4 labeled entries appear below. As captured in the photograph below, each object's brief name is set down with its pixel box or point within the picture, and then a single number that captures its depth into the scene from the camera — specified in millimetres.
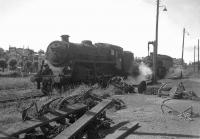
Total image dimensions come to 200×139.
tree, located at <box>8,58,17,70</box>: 45638
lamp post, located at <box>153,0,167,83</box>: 23781
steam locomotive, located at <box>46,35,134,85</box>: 16281
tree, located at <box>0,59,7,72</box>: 43469
